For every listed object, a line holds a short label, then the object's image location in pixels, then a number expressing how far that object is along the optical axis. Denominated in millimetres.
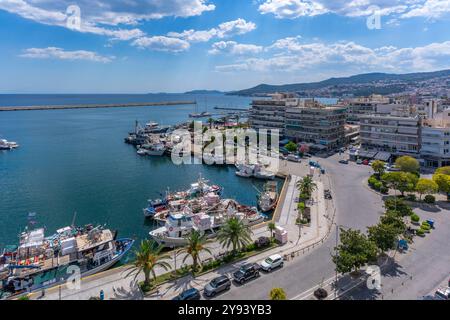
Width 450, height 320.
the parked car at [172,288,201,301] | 22656
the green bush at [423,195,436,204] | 42781
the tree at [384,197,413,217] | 35138
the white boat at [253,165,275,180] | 62562
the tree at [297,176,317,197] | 46188
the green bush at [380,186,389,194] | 48000
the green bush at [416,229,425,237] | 33312
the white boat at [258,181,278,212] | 46875
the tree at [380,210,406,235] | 28781
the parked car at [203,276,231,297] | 23438
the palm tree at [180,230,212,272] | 26969
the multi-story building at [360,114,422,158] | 65438
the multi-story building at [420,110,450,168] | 59938
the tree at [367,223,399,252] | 26406
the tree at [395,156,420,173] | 54156
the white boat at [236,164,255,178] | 64188
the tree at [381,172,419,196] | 45188
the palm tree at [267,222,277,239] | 32947
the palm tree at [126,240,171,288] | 24812
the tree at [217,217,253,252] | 29172
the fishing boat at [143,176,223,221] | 43781
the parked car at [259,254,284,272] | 26938
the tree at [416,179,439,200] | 42438
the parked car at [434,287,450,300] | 21816
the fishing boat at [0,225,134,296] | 28656
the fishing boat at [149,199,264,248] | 36250
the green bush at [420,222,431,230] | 34250
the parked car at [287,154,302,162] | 72250
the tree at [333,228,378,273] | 23703
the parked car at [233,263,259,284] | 25203
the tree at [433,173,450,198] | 43156
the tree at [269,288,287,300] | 20234
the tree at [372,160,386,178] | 54406
